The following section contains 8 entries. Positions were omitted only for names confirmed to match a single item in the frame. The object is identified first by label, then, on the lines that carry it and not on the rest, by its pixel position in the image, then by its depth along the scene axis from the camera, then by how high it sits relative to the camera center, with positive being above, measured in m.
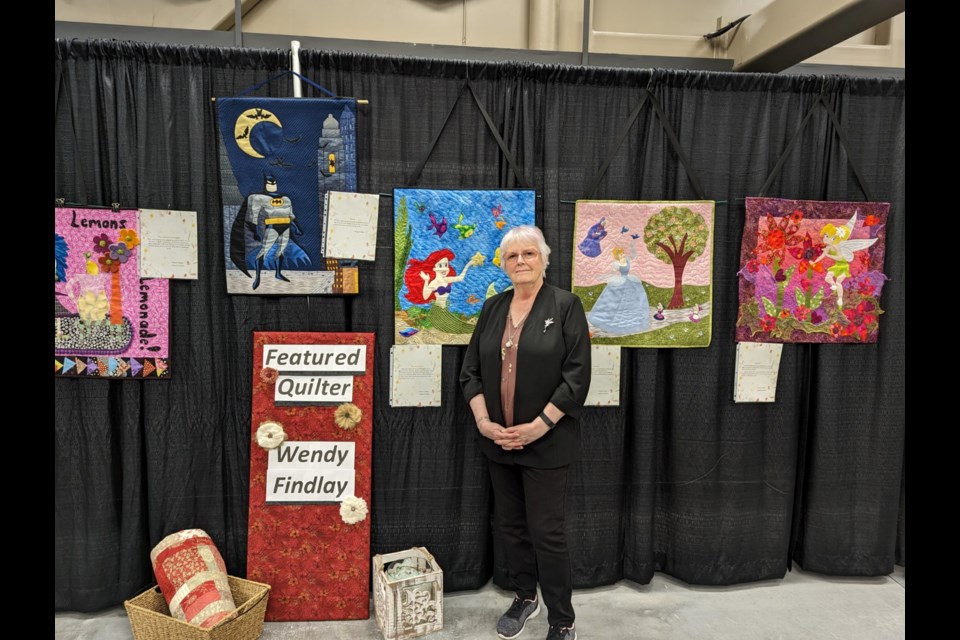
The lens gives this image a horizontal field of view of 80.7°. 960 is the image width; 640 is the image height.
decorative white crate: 2.22 -1.22
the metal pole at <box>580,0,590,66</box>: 2.69 +1.28
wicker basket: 2.05 -1.21
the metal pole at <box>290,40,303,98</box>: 2.37 +1.00
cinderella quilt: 2.57 +0.15
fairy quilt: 2.63 +0.17
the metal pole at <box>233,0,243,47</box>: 2.50 +1.21
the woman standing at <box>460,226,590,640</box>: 2.11 -0.37
